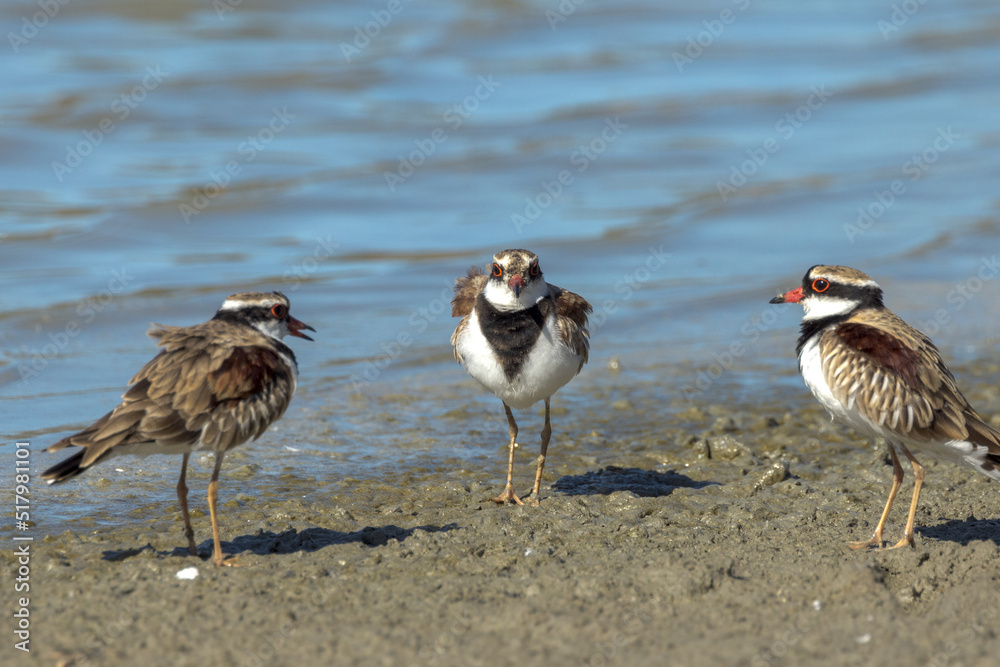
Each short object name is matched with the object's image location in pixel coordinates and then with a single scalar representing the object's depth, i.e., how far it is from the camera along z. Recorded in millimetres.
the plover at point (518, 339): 14750
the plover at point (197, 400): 11625
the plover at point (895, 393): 12953
